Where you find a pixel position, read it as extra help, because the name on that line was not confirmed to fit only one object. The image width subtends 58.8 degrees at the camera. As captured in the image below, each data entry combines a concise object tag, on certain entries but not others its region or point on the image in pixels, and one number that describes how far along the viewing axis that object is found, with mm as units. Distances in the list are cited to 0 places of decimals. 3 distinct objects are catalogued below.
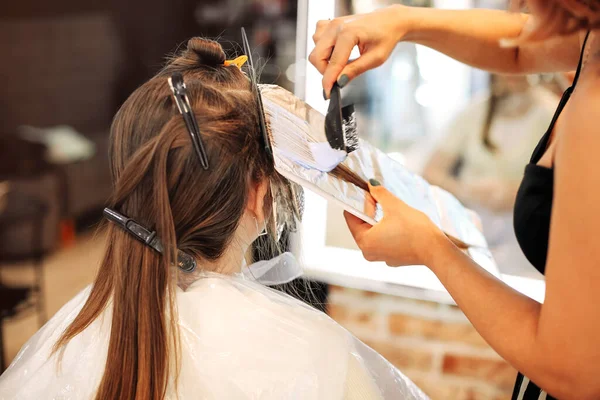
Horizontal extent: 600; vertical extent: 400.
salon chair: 2164
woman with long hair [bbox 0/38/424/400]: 786
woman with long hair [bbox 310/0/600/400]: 552
